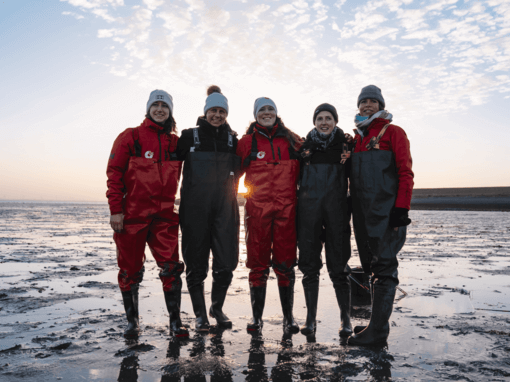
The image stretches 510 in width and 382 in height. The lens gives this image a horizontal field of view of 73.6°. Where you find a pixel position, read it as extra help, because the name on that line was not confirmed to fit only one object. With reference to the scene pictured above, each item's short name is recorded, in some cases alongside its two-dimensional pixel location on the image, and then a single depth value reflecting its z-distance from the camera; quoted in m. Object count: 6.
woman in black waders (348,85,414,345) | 3.07
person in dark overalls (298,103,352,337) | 3.39
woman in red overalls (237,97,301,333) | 3.51
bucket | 4.35
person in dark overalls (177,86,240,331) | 3.54
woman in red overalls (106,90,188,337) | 3.30
